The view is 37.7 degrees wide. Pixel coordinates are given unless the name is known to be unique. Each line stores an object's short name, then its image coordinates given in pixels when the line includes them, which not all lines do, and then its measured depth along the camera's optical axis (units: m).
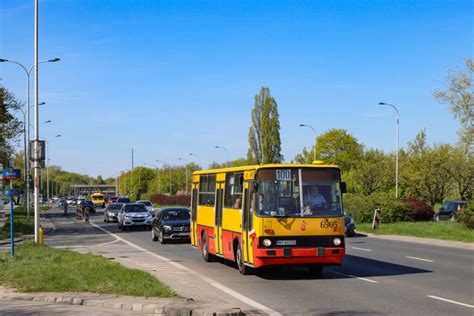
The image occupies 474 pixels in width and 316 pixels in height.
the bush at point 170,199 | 85.62
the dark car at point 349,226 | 33.72
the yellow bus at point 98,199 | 99.06
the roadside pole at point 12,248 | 19.75
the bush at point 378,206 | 40.69
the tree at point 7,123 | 51.06
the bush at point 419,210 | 41.50
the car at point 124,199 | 72.62
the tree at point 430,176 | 60.53
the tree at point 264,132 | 94.31
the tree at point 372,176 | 71.06
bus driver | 15.55
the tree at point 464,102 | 46.50
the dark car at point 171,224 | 27.89
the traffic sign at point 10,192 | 21.29
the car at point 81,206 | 57.50
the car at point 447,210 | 45.47
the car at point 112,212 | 50.50
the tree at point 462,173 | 58.00
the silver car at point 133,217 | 39.31
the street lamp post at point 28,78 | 27.87
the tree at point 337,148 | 106.94
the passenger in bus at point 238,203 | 16.88
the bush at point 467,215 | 32.19
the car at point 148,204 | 63.83
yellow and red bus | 15.34
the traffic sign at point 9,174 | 21.44
